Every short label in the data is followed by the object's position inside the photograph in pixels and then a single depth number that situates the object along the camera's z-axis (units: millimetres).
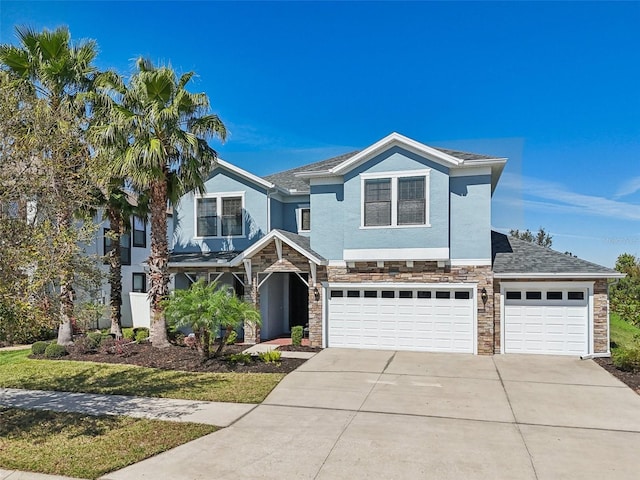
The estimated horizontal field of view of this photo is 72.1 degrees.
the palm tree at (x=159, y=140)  13820
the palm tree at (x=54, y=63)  13969
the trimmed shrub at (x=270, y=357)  12727
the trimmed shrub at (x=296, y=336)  15625
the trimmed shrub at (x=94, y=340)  14969
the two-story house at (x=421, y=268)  14008
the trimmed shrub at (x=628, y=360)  11680
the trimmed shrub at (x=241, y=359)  12673
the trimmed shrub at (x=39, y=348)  14367
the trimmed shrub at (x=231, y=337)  13246
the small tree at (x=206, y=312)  12055
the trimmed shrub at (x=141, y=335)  16694
